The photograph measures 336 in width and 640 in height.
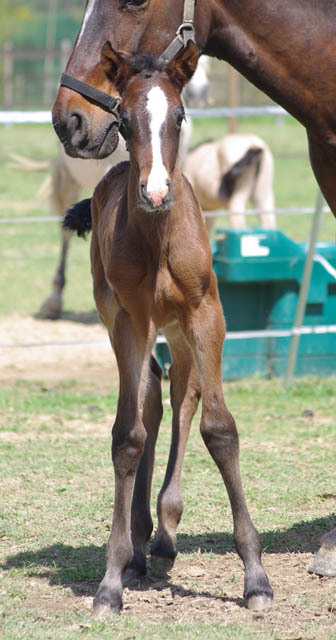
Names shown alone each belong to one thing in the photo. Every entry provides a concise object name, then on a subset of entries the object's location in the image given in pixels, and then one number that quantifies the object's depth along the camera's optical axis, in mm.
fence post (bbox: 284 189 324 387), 13125
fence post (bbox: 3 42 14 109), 62512
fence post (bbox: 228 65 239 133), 34250
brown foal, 6480
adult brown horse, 6734
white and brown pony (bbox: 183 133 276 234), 18187
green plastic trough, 13633
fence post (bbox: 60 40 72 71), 58850
